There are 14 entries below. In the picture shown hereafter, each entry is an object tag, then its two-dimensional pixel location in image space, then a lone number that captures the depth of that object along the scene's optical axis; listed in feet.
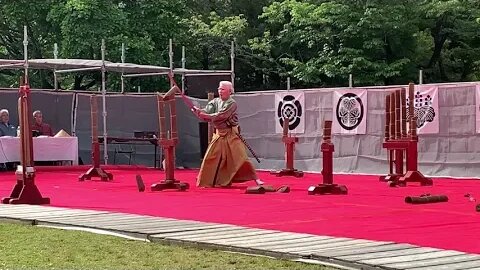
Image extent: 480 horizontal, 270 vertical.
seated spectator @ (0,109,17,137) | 55.57
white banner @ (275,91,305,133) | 54.19
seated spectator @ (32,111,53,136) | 57.52
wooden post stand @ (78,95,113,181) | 45.98
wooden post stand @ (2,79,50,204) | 30.50
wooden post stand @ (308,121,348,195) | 34.55
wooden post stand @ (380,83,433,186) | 39.84
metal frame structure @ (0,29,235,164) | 56.24
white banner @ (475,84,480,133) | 45.01
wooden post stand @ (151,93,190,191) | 37.91
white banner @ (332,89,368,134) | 50.60
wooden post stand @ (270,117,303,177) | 48.62
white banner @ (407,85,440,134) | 46.83
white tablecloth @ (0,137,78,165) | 54.24
